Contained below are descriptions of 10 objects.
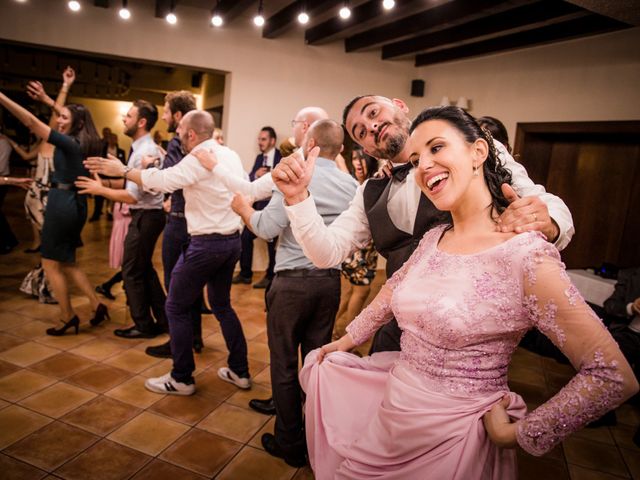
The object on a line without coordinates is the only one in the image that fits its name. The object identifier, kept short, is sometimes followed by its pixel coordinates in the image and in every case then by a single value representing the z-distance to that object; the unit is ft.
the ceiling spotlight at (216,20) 15.26
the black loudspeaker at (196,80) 29.55
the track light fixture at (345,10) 12.84
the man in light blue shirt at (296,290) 6.78
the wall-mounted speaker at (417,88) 20.62
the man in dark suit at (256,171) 17.70
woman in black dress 10.73
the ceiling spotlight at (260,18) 14.12
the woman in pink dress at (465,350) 3.08
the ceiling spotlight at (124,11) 14.78
